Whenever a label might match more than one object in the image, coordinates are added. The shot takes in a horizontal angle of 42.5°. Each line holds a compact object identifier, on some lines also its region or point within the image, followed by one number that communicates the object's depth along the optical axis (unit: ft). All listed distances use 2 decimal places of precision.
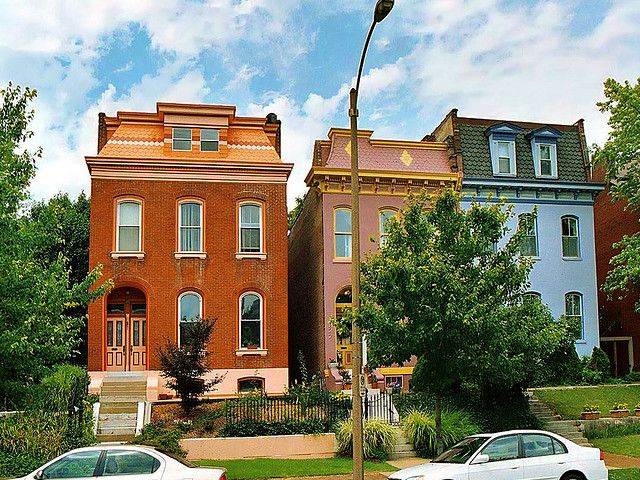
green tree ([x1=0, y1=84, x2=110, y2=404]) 56.24
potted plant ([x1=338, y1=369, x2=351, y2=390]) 94.43
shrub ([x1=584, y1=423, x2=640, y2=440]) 82.02
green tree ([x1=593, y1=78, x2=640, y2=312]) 97.86
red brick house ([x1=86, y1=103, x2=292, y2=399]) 96.94
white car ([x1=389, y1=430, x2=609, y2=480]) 49.60
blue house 111.65
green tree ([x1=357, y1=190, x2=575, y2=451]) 59.98
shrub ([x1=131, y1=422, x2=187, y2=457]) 65.98
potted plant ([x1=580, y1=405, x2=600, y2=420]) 83.82
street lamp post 45.93
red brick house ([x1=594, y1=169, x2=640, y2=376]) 122.62
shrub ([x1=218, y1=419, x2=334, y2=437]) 74.13
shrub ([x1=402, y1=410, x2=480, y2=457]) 72.79
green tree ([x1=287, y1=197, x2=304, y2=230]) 158.81
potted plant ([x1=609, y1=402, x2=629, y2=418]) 85.15
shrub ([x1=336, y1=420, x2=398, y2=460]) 71.82
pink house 101.04
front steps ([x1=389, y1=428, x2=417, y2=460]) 72.74
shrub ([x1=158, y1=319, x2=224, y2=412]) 79.97
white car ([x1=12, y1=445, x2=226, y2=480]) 45.14
